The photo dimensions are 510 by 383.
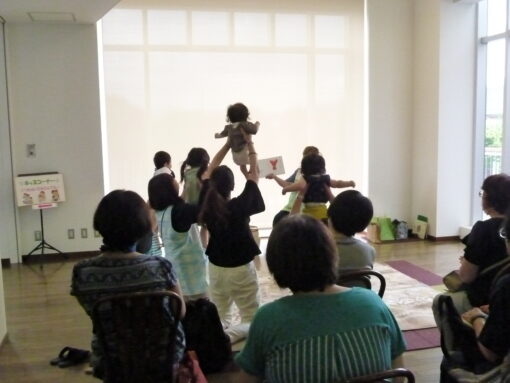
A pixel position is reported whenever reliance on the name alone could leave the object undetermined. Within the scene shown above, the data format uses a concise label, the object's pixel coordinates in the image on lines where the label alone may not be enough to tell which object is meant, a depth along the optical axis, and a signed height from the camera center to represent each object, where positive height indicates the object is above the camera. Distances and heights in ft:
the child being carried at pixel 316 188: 12.05 -1.12
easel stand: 18.02 -3.64
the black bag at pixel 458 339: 6.01 -2.49
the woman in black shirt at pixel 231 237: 9.32 -1.81
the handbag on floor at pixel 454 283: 7.79 -2.28
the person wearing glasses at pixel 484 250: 7.23 -1.63
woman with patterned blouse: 5.53 -1.32
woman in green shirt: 3.90 -1.46
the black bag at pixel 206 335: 9.01 -3.52
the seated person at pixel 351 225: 7.21 -1.22
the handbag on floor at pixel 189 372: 5.97 -2.80
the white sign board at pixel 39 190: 17.26 -1.48
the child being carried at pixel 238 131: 10.25 +0.29
